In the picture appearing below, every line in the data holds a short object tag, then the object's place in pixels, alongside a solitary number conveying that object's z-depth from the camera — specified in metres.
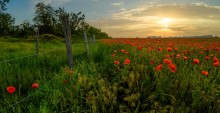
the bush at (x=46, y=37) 20.03
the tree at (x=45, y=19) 31.49
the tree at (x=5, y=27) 32.32
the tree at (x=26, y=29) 31.30
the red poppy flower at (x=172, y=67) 2.39
